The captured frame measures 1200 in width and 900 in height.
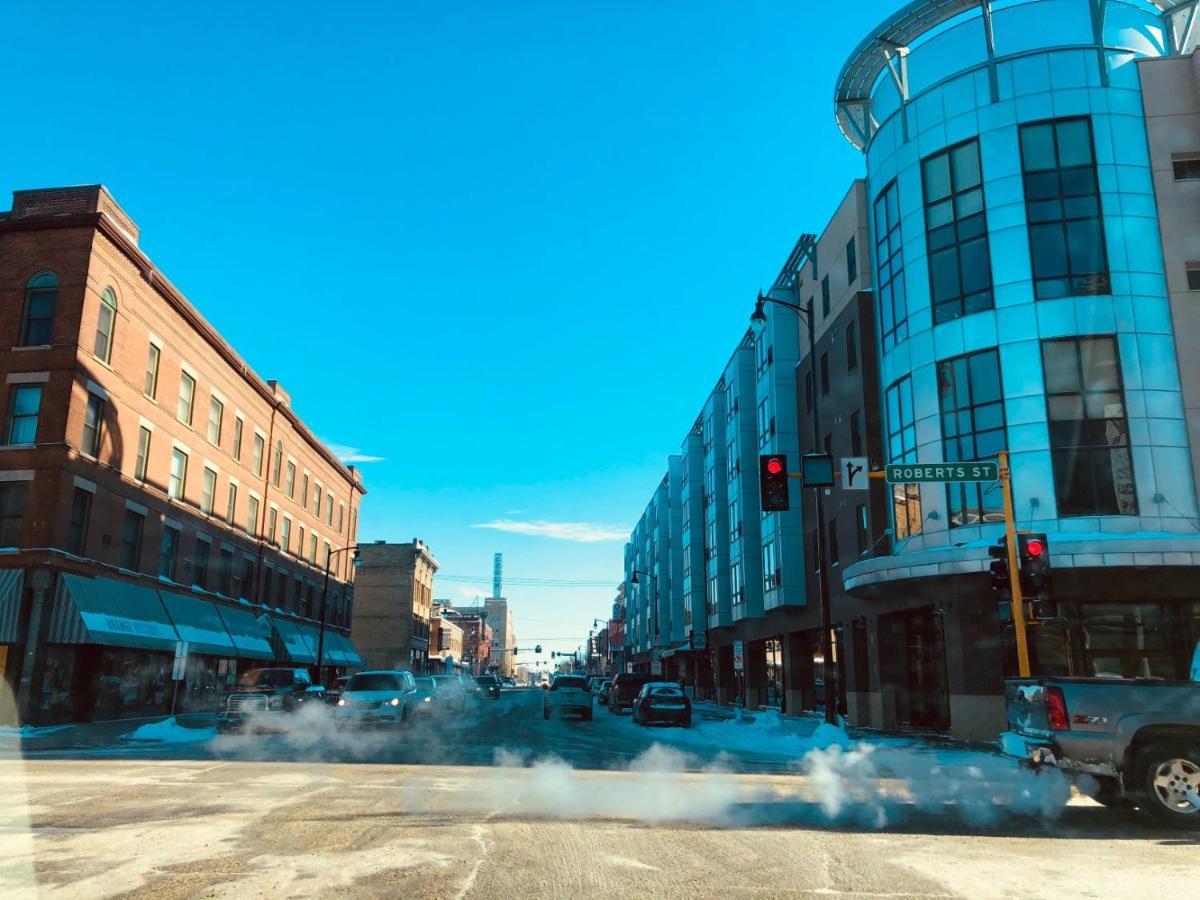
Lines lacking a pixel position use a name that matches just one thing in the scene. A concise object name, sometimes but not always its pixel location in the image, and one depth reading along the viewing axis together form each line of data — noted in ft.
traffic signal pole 45.78
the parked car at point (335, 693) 97.50
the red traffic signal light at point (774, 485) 51.75
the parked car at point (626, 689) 127.54
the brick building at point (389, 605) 282.15
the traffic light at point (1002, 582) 48.04
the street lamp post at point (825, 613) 71.00
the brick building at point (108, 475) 87.51
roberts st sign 53.06
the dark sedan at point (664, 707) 91.56
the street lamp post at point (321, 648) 159.33
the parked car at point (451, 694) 116.70
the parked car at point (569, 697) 105.81
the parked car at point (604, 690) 170.03
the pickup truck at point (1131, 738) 30.17
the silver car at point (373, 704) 77.00
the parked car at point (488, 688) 208.23
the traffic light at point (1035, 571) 47.03
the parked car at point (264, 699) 79.05
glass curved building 73.00
